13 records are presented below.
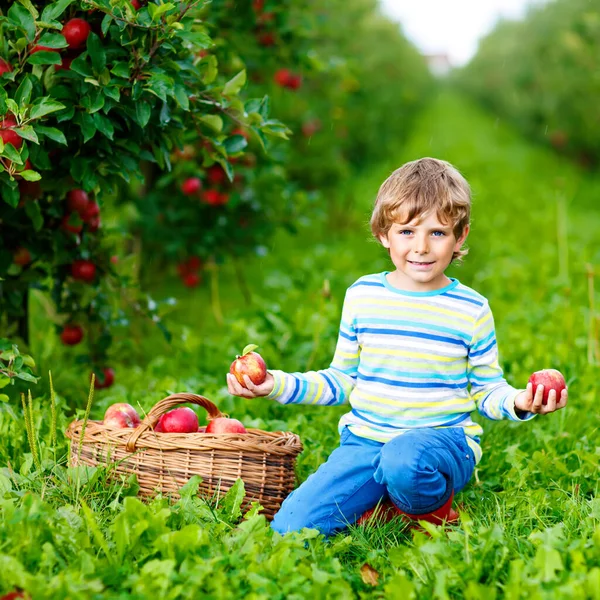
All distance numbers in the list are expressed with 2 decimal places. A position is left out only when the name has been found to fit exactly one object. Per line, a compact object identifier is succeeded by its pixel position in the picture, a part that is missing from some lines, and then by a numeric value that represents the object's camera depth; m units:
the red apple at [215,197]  5.85
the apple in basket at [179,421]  2.91
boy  2.74
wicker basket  2.76
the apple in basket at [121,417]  2.98
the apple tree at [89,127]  2.90
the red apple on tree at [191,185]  5.71
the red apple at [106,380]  4.04
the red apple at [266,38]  5.04
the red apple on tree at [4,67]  2.96
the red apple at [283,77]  6.32
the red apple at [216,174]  5.67
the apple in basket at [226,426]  2.91
